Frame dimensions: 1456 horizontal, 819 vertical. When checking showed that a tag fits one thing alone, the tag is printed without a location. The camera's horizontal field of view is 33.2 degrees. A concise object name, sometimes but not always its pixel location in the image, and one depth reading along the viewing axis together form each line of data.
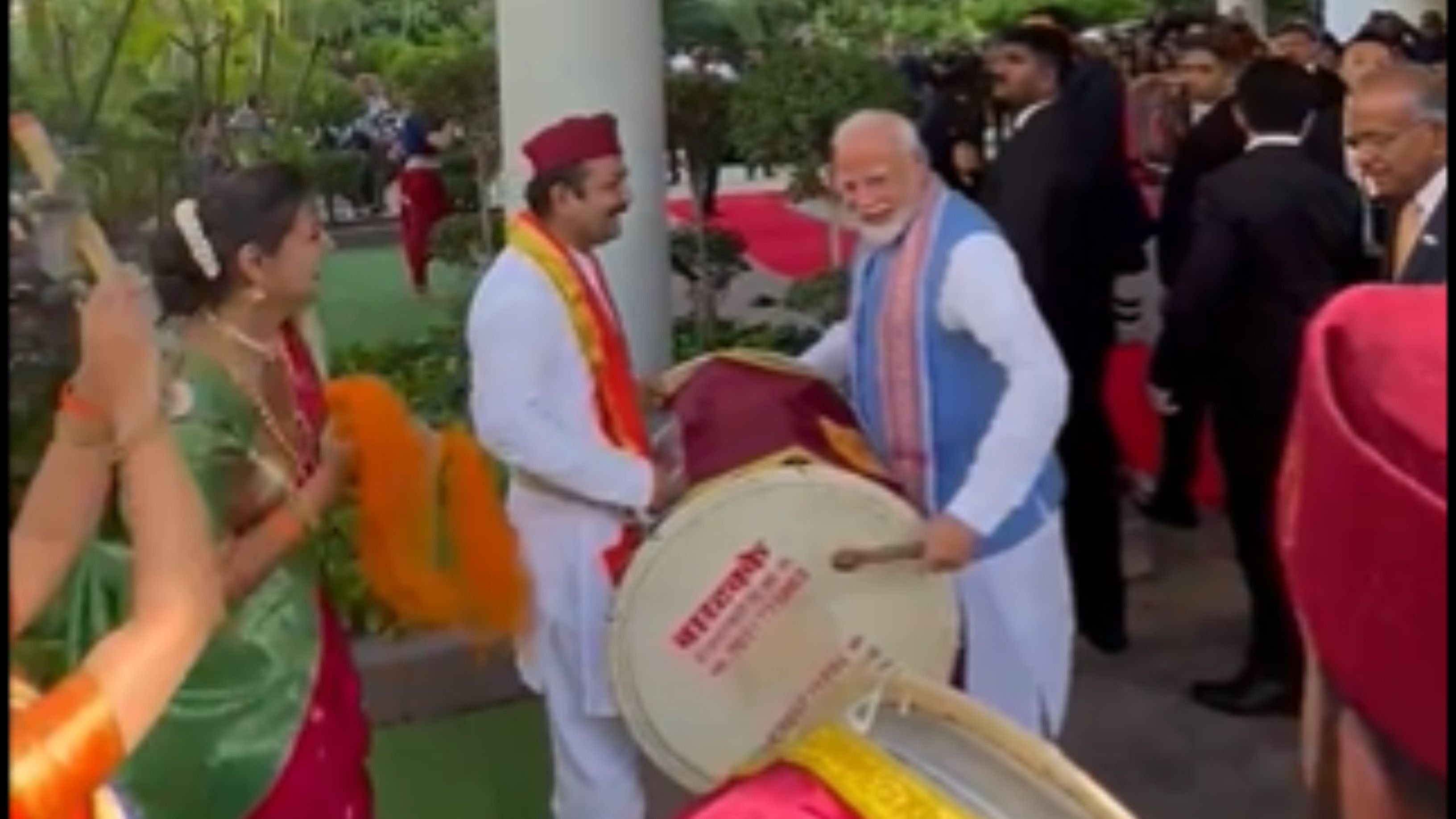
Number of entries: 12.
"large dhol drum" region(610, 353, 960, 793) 3.33
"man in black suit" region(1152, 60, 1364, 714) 4.51
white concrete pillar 5.95
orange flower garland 3.20
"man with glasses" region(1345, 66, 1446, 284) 3.58
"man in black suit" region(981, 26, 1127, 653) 5.02
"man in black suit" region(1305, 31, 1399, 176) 4.85
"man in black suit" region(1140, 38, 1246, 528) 5.61
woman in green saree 2.83
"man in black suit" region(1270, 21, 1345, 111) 5.27
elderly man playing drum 3.39
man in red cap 3.54
